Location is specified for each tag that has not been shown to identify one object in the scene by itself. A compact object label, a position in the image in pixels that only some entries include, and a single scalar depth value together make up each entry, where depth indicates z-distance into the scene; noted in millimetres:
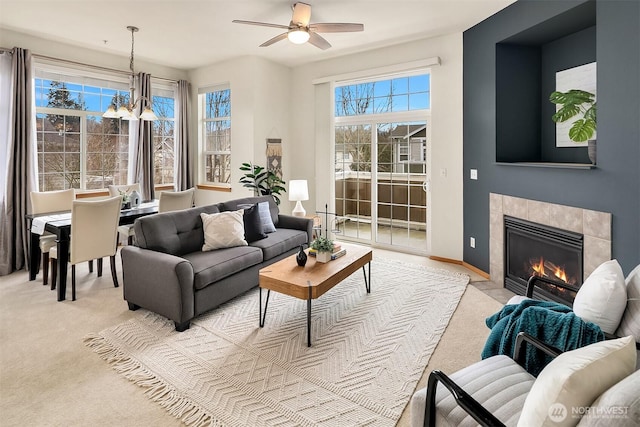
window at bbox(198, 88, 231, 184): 6094
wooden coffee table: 2648
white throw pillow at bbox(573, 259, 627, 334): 1780
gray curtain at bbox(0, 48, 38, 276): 4355
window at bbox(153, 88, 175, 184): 6090
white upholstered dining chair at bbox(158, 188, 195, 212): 4445
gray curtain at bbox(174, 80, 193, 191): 6180
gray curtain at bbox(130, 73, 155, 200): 5598
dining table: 3463
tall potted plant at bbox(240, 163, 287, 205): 5469
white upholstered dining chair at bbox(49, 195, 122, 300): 3424
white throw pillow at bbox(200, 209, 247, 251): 3557
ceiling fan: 3279
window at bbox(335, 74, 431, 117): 4969
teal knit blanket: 1719
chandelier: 4258
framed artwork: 3408
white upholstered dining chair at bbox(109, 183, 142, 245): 4520
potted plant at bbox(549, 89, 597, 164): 2898
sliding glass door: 5055
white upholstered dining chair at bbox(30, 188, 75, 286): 3811
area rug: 1987
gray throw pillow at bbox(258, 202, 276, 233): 4332
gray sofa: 2854
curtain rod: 4575
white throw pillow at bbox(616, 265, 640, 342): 1743
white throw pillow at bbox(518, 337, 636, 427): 1015
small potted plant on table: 3229
